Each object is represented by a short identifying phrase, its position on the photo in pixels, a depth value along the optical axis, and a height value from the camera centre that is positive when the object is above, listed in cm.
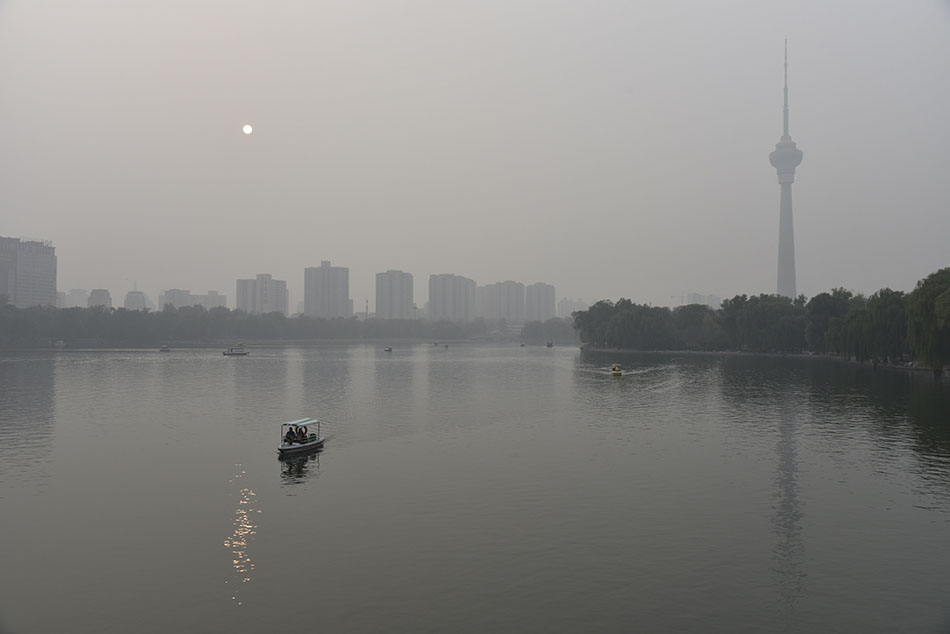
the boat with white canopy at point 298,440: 4400 -793
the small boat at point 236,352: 16884 -637
